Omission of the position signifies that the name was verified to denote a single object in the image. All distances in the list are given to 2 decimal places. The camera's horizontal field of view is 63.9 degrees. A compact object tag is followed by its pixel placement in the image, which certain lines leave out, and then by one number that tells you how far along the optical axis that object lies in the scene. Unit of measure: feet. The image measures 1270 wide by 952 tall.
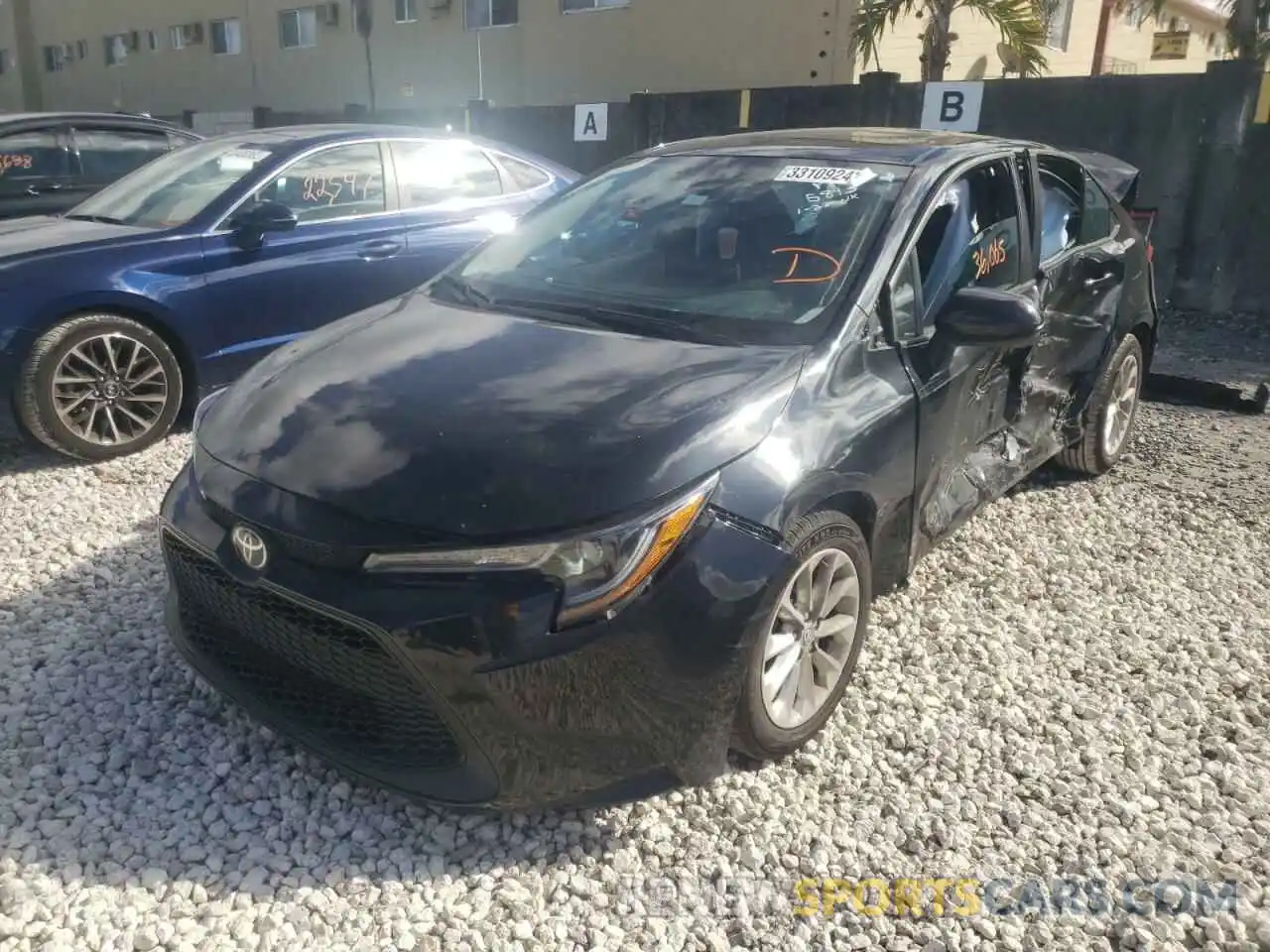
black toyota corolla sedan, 7.45
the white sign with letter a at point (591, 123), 41.96
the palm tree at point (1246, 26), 37.91
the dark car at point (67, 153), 24.84
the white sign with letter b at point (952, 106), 31.89
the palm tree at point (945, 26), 40.70
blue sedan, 15.67
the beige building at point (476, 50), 50.11
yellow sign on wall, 71.97
